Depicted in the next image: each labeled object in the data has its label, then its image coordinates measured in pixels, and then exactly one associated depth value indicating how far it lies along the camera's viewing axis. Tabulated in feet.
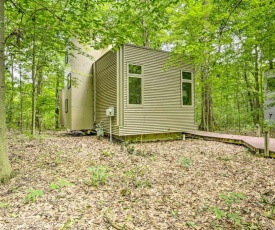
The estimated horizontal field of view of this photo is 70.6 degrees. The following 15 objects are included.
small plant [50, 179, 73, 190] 10.40
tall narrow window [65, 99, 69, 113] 36.12
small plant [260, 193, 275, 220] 8.97
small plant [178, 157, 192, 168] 15.41
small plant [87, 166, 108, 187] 11.50
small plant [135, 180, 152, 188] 11.53
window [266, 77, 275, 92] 34.23
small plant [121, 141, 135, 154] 19.29
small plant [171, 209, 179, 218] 8.88
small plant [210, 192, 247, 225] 8.67
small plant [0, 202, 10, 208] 8.99
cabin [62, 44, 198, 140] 24.36
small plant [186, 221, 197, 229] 8.17
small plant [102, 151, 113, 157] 17.42
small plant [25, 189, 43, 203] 9.43
